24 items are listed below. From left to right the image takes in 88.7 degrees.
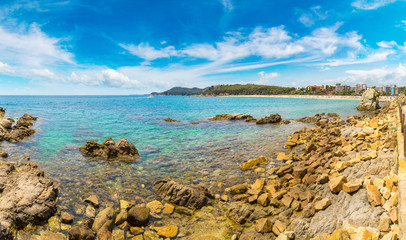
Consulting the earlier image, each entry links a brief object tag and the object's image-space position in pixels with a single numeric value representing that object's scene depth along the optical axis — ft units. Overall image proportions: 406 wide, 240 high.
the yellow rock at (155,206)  27.86
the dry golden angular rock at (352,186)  23.30
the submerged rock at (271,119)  113.50
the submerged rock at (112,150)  50.72
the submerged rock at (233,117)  133.06
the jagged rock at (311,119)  117.45
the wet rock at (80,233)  21.44
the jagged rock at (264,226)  22.82
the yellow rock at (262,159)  46.12
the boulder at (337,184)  25.05
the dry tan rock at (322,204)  23.81
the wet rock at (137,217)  24.41
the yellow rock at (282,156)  47.01
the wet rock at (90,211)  26.81
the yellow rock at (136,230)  23.51
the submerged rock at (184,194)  28.78
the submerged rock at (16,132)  66.44
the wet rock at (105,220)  23.25
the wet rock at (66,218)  24.97
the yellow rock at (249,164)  43.02
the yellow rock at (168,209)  27.53
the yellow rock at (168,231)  23.31
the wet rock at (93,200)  28.71
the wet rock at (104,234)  21.83
